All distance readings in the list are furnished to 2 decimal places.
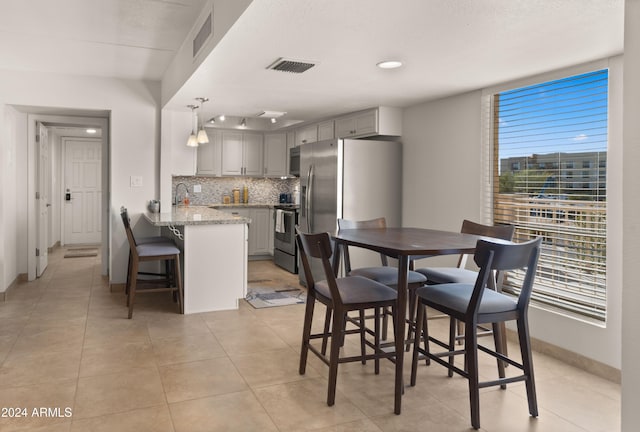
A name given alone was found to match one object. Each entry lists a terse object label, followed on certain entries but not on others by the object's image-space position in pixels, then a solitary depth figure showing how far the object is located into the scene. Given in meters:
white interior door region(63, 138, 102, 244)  9.08
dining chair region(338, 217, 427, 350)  3.06
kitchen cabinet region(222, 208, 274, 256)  7.50
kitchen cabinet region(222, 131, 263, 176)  7.56
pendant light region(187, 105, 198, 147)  5.18
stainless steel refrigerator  5.04
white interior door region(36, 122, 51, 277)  5.86
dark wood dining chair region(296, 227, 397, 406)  2.54
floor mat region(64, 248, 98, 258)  7.86
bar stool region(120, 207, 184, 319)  4.26
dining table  2.41
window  3.18
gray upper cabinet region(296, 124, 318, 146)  6.52
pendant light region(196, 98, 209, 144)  5.09
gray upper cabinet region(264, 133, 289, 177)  7.76
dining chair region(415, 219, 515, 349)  3.04
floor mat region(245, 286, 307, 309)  4.82
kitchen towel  6.84
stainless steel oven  6.55
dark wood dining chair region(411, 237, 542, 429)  2.28
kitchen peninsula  4.41
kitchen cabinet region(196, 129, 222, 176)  7.41
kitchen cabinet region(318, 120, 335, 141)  6.02
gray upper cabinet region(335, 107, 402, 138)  5.09
